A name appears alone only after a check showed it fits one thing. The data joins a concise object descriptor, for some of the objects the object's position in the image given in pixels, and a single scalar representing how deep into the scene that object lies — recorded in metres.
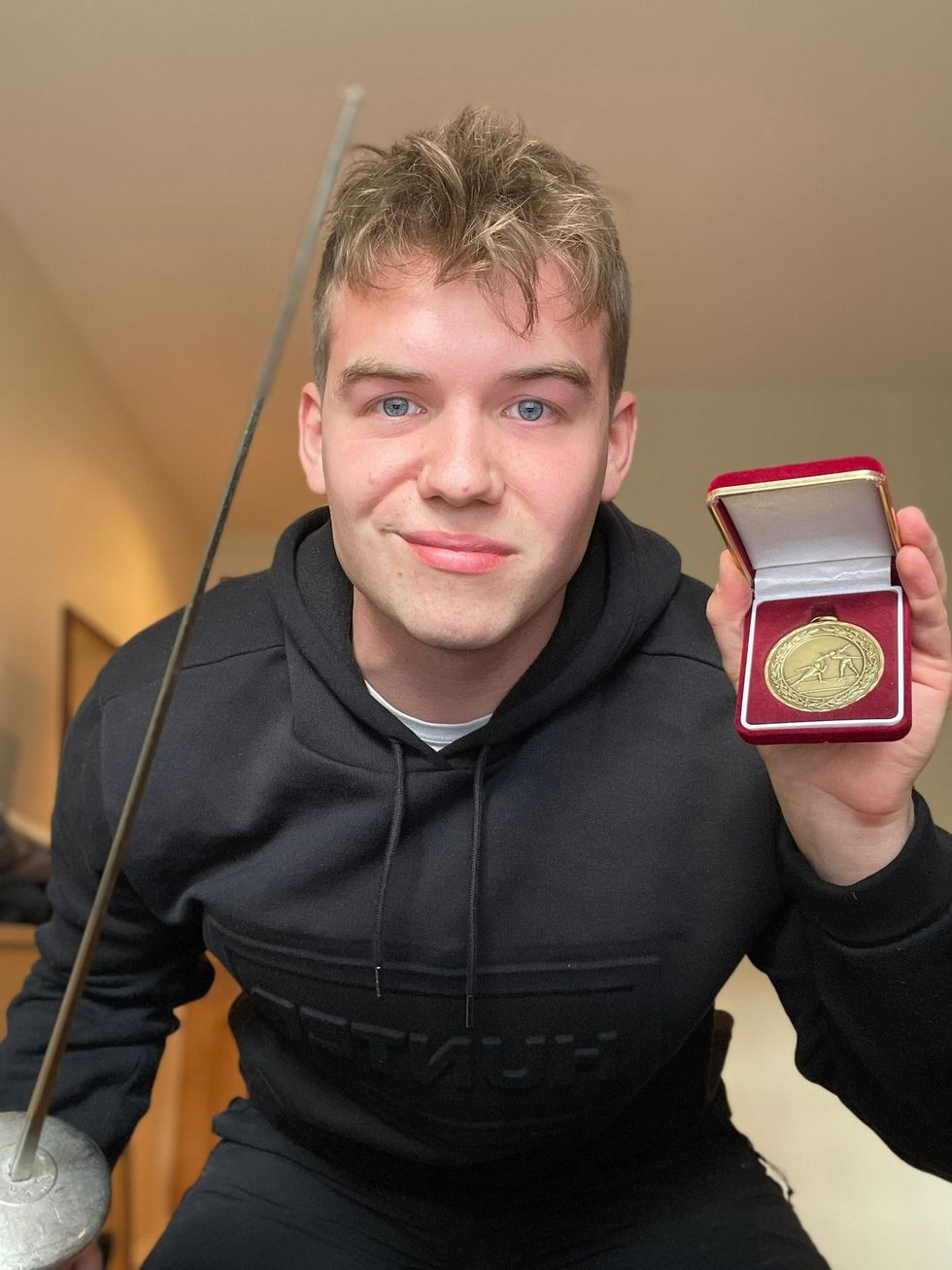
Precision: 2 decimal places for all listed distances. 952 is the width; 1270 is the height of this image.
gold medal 0.79
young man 1.07
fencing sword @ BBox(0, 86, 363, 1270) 0.53
